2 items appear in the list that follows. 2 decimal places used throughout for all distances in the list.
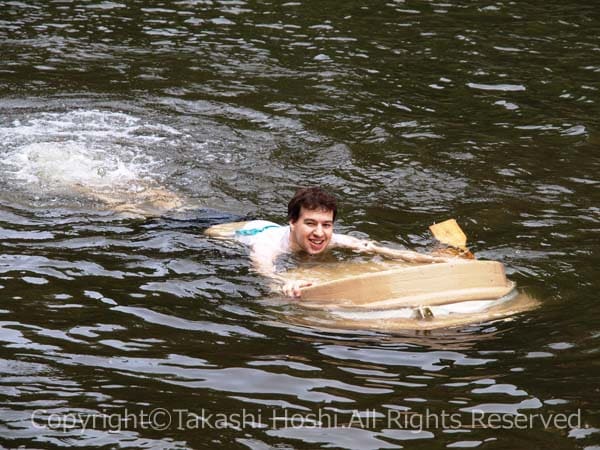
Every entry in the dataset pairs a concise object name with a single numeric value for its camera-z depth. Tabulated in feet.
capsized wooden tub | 46.60
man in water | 52.70
